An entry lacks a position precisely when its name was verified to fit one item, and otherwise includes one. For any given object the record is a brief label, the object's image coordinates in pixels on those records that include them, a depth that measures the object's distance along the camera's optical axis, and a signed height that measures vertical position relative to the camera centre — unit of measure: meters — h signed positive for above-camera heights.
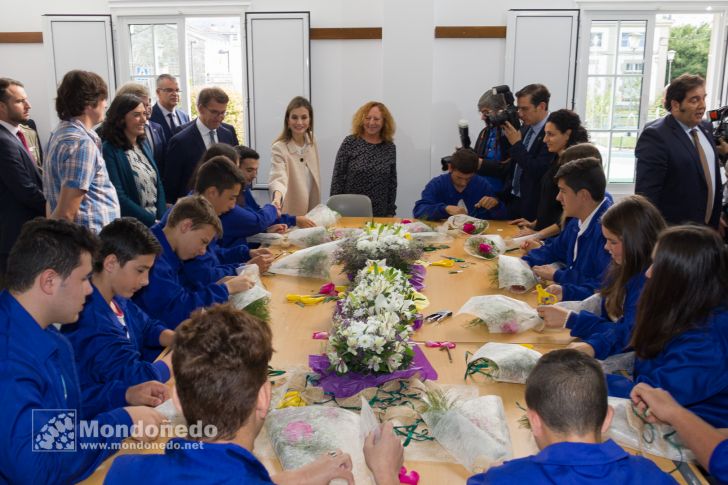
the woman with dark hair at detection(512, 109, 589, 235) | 4.20 -0.23
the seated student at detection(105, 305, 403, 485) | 1.22 -0.58
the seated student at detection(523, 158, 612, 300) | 3.17 -0.56
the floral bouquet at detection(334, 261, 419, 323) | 2.23 -0.66
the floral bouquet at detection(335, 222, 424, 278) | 3.24 -0.71
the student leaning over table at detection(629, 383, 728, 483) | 1.67 -0.82
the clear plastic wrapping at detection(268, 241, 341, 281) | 3.40 -0.81
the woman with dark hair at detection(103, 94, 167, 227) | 4.00 -0.34
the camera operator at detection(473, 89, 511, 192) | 5.29 -0.33
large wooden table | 1.72 -0.89
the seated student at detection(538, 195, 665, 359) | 2.38 -0.62
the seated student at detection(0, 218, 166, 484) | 1.50 -0.62
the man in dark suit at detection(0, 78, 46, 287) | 3.86 -0.43
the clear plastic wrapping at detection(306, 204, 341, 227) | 4.60 -0.77
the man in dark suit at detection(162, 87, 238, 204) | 4.98 -0.29
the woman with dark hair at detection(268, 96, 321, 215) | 5.09 -0.45
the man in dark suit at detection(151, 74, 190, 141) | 5.62 -0.01
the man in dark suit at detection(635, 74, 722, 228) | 4.12 -0.32
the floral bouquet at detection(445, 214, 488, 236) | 4.34 -0.77
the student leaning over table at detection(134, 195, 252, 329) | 2.77 -0.70
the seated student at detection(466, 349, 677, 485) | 1.29 -0.66
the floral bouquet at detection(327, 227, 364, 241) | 4.06 -0.79
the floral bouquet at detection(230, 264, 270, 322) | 2.76 -0.83
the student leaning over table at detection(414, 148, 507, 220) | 4.80 -0.66
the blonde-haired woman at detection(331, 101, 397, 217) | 5.37 -0.41
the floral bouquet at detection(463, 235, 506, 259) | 3.80 -0.80
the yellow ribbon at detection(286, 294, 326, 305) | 3.02 -0.88
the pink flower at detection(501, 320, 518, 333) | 2.61 -0.85
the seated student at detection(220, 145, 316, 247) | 3.98 -0.69
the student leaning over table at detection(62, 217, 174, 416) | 2.04 -0.72
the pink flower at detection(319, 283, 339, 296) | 3.16 -0.87
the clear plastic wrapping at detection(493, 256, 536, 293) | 3.17 -0.80
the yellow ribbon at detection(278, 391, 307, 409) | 1.98 -0.88
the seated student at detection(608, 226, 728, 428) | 1.86 -0.61
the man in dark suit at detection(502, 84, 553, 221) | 4.61 -0.32
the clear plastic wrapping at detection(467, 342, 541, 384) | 2.16 -0.82
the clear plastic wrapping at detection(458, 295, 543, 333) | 2.62 -0.82
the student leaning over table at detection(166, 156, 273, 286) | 3.47 -0.44
